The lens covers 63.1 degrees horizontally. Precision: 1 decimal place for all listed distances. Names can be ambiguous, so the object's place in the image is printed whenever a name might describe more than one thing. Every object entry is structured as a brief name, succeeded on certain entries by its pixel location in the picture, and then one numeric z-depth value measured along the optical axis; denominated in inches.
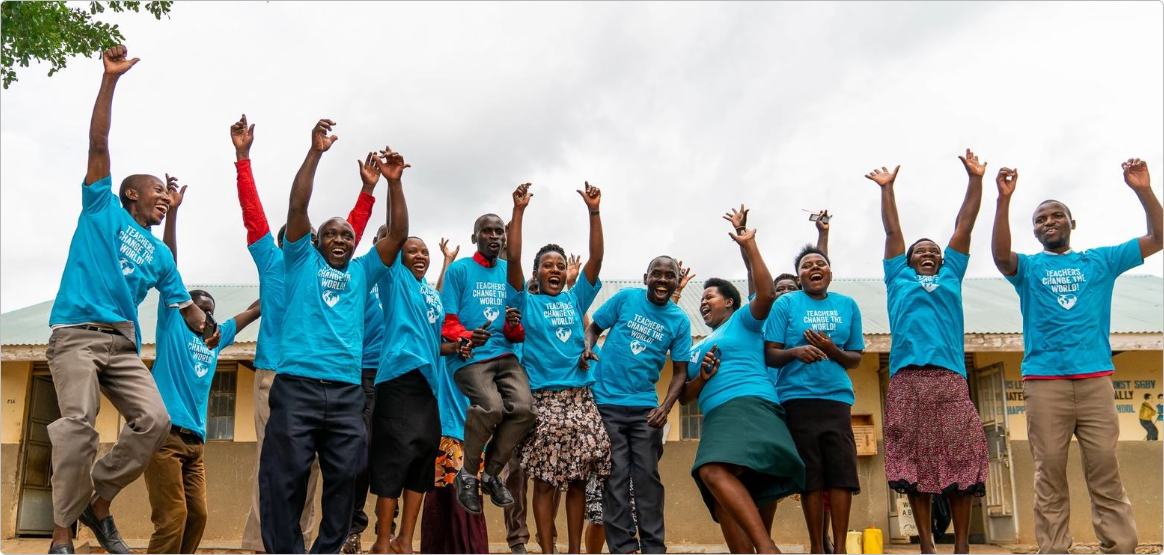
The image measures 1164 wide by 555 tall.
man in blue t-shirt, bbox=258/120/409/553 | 189.0
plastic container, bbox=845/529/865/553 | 438.3
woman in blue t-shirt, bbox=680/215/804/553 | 206.1
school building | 440.8
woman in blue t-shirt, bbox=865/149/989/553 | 218.7
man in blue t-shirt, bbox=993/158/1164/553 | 214.5
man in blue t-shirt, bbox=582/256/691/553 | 225.0
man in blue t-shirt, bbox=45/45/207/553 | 174.7
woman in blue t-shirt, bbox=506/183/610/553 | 221.8
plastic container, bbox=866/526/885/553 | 430.3
